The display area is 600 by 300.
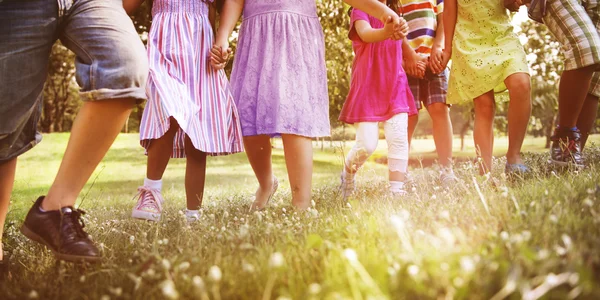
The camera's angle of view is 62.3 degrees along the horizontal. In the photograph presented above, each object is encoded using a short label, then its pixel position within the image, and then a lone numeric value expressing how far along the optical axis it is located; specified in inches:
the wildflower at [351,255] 59.1
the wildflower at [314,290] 55.7
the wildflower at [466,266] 54.3
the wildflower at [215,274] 56.6
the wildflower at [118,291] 66.6
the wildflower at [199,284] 57.6
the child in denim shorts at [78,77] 95.1
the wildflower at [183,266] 73.7
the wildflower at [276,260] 57.2
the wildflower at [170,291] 55.7
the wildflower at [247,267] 64.3
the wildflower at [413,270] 59.5
